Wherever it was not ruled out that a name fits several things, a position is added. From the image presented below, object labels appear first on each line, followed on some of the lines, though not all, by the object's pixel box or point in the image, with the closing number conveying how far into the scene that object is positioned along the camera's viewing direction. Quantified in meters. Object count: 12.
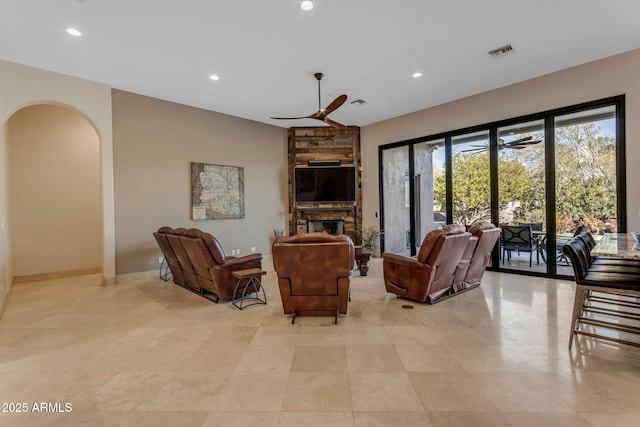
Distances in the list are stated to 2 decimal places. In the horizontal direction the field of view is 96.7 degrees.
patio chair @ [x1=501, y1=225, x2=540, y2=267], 5.20
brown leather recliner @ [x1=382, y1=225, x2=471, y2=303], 3.54
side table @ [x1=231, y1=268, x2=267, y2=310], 3.73
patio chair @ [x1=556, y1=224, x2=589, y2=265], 4.69
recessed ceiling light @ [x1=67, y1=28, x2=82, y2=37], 3.43
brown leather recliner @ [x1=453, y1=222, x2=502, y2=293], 4.07
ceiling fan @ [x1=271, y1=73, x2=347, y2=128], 4.36
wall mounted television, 7.29
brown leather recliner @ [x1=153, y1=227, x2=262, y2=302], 3.73
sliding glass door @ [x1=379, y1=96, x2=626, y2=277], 4.49
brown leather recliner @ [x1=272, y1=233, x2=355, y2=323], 3.10
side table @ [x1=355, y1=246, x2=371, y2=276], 5.34
